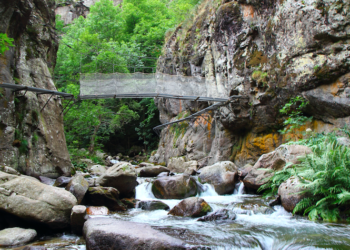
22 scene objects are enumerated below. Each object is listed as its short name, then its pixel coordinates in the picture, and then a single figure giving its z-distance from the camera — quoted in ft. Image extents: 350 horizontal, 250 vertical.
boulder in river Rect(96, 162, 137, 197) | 28.76
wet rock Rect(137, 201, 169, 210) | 25.27
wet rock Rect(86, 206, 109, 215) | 21.93
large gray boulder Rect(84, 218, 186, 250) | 13.12
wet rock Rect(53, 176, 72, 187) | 28.86
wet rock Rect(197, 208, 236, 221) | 20.46
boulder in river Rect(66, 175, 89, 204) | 23.66
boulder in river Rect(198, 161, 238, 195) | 31.68
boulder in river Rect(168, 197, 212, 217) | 22.10
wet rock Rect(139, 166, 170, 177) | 46.21
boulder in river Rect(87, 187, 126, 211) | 24.31
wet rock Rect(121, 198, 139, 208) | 26.27
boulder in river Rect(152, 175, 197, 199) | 29.48
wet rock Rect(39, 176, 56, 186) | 30.63
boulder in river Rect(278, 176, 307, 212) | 19.97
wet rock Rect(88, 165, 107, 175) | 48.46
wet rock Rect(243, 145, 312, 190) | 25.88
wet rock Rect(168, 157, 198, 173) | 52.70
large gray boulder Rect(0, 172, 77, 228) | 17.12
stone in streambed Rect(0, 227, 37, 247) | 15.03
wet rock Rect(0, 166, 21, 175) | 23.48
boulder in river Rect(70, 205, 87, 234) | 17.67
